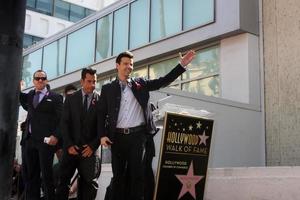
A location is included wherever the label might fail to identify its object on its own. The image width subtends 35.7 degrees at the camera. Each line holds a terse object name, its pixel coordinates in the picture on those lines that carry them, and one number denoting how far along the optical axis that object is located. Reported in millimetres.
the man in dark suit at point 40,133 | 6035
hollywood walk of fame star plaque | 5328
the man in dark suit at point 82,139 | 5345
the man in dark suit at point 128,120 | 4828
